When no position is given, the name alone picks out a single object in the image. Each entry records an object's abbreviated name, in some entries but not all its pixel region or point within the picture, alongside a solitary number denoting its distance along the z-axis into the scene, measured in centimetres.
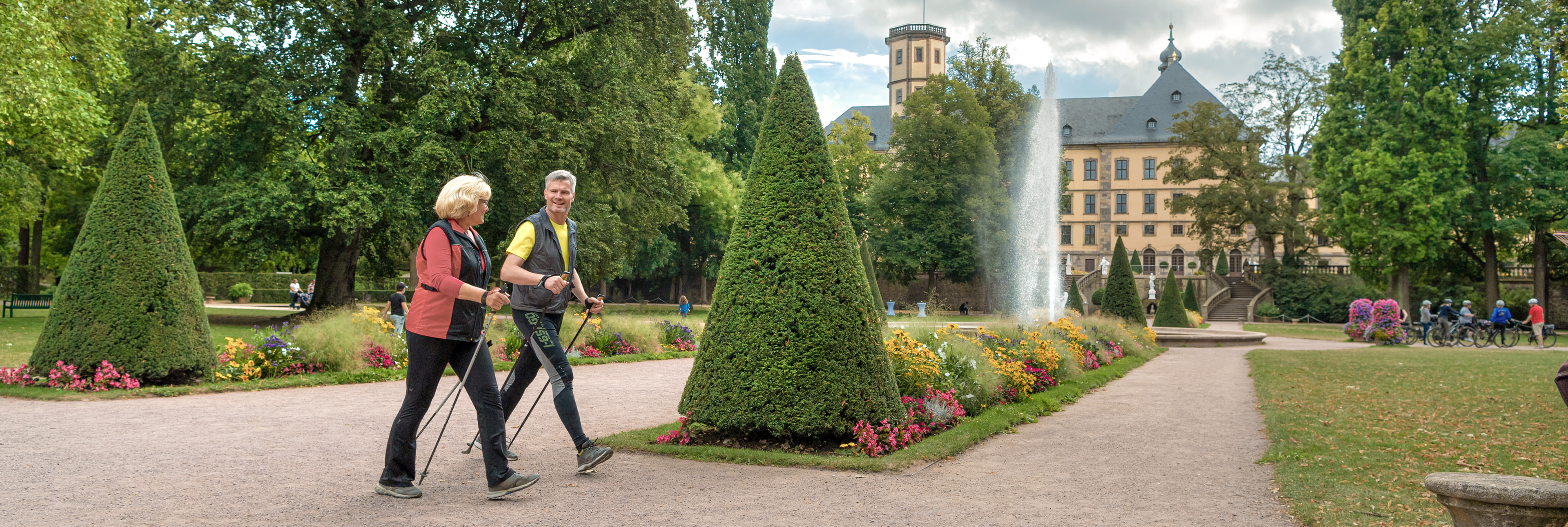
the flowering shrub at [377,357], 1256
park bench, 2241
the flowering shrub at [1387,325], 2461
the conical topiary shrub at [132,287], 960
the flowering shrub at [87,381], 947
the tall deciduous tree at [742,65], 4212
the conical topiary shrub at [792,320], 620
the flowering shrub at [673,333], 1833
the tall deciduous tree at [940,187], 4406
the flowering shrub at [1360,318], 2608
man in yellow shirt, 511
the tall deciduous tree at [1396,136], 3272
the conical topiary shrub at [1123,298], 2217
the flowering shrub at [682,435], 660
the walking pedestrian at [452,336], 466
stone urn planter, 328
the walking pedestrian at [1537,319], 2441
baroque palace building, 7038
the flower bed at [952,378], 644
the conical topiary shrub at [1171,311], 2933
